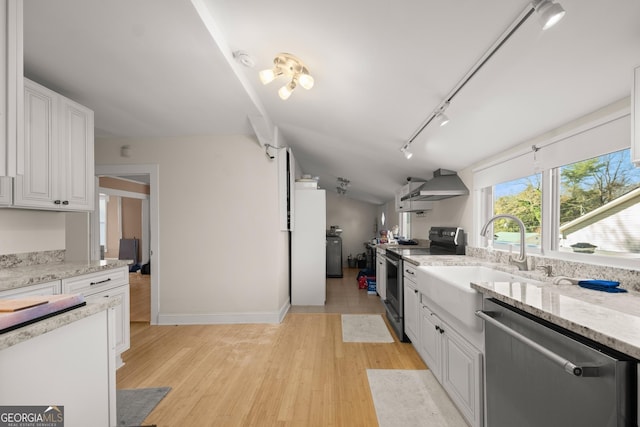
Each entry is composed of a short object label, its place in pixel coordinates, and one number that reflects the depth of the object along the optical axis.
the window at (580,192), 1.49
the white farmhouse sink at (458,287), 1.47
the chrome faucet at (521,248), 1.88
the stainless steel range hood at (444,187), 3.10
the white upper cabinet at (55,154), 2.03
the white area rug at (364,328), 3.03
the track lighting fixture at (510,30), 1.01
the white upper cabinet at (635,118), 1.12
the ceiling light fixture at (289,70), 1.88
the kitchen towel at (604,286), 1.29
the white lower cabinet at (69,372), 0.76
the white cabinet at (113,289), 1.98
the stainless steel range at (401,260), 2.97
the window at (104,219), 7.62
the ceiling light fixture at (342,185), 6.53
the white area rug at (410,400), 1.73
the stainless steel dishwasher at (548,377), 0.77
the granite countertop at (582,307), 0.79
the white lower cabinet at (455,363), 1.46
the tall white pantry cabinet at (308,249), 4.39
